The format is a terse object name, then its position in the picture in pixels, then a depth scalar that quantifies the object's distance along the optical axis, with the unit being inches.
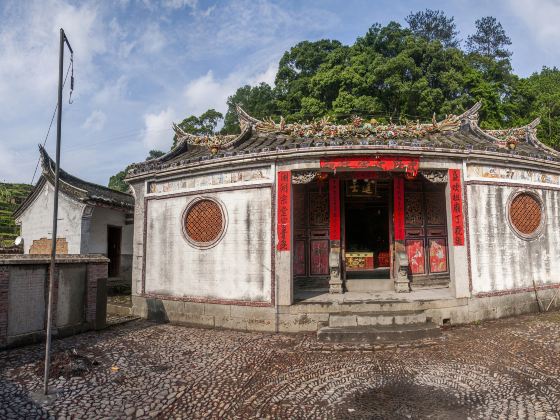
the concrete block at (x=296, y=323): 334.6
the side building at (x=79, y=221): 521.3
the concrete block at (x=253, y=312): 340.2
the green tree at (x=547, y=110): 943.7
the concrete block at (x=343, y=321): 320.4
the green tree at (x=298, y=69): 1139.9
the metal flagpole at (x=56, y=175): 199.5
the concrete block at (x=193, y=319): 362.9
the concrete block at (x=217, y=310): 355.9
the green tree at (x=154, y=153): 1718.4
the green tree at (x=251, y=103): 1208.8
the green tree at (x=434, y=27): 1362.0
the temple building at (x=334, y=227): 348.2
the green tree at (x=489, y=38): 1384.1
